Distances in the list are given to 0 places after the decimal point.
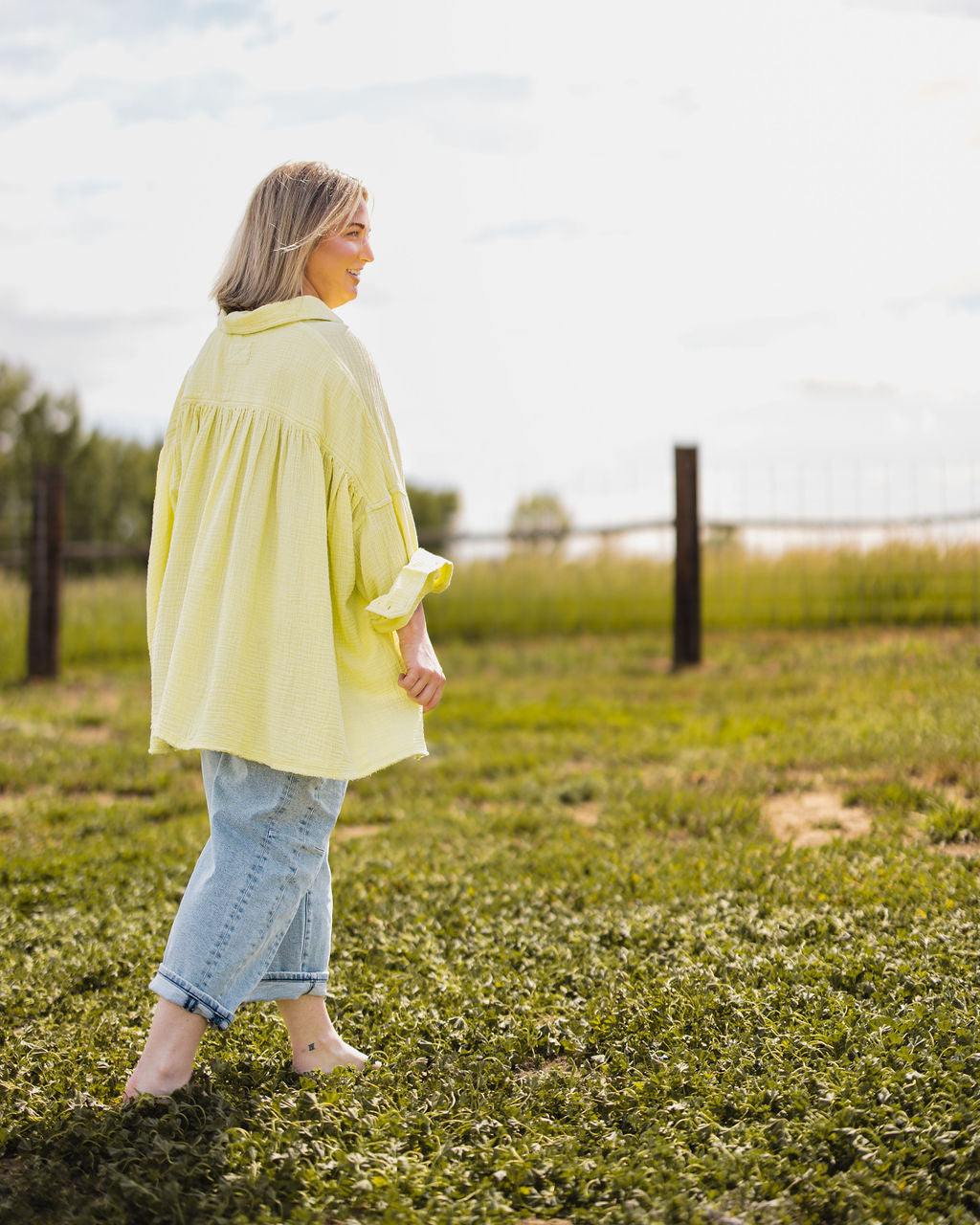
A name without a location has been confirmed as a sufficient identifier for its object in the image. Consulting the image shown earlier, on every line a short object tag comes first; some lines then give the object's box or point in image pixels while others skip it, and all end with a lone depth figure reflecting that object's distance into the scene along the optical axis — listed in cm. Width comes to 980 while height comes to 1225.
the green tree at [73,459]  1767
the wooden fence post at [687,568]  951
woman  254
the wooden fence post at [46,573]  1029
